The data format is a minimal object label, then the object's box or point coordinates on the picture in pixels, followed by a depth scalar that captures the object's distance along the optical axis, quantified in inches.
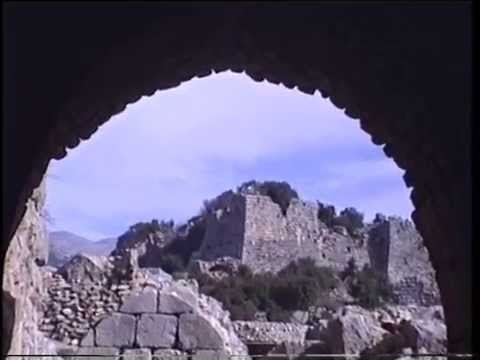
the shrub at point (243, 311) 974.3
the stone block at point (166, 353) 508.9
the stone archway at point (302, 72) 238.7
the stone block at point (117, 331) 526.3
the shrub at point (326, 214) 1526.8
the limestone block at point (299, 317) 953.5
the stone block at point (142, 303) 532.4
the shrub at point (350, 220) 1579.7
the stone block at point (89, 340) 538.9
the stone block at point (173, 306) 532.1
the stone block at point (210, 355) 499.5
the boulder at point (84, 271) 589.9
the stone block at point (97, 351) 518.4
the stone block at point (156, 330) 522.3
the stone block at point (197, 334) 523.8
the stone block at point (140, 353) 500.5
